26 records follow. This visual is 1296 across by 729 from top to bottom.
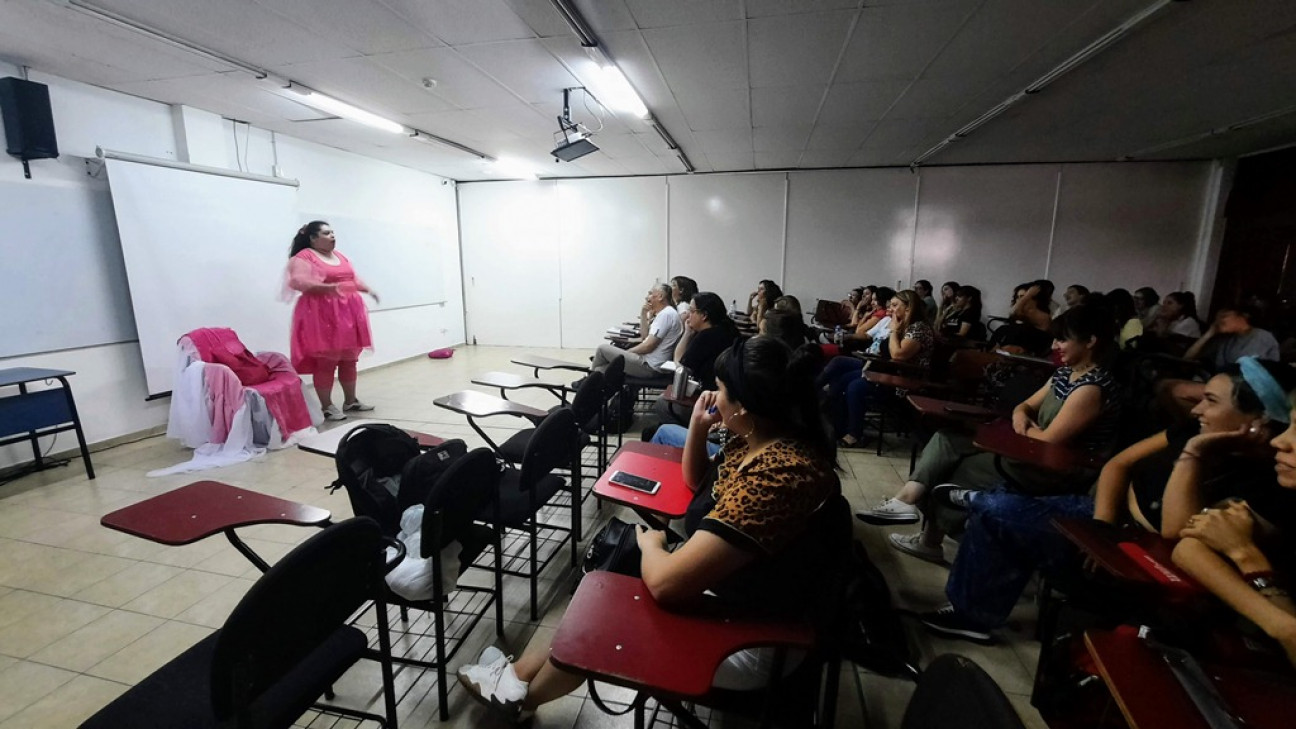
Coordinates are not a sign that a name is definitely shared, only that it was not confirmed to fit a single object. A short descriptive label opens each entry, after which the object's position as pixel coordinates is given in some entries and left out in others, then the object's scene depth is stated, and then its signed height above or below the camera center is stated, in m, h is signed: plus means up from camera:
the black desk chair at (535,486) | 1.99 -0.97
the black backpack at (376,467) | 1.78 -0.71
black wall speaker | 3.27 +0.99
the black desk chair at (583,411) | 2.71 -0.76
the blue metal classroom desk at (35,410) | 3.07 -0.88
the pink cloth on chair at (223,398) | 3.83 -0.96
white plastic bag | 1.62 -0.97
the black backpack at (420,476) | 1.83 -0.74
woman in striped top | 2.11 -0.70
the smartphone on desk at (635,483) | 1.77 -0.74
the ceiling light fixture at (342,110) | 4.07 +1.42
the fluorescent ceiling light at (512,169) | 6.98 +1.50
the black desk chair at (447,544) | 1.53 -1.01
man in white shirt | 4.25 -0.65
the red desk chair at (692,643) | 1.02 -0.79
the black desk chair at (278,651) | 0.95 -0.79
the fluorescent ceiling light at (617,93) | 3.59 +1.41
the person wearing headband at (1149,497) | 1.37 -0.69
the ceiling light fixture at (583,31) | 2.60 +1.35
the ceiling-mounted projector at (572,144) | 4.34 +1.13
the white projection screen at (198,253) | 3.96 +0.15
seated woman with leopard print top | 1.14 -0.55
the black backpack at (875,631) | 1.84 -1.34
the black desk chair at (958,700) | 0.64 -0.59
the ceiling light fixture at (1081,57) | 2.67 +1.35
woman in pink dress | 4.53 -0.37
